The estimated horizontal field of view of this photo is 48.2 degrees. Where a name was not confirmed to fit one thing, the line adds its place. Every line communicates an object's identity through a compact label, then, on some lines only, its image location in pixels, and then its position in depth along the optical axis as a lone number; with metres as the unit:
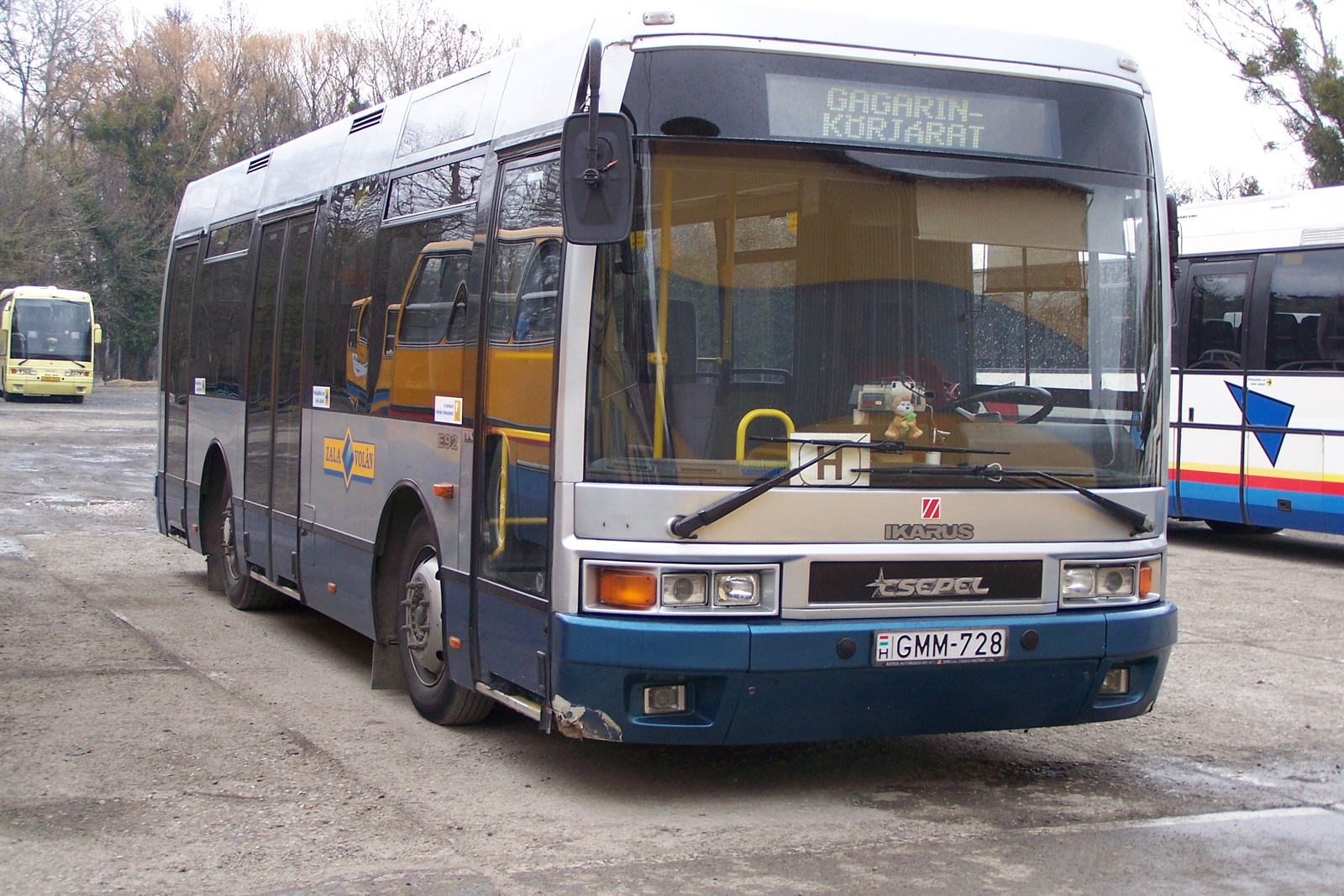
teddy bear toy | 5.52
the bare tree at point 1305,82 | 30.22
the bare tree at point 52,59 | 51.75
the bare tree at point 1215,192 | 46.87
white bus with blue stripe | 13.89
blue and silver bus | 5.32
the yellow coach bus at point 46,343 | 47.97
